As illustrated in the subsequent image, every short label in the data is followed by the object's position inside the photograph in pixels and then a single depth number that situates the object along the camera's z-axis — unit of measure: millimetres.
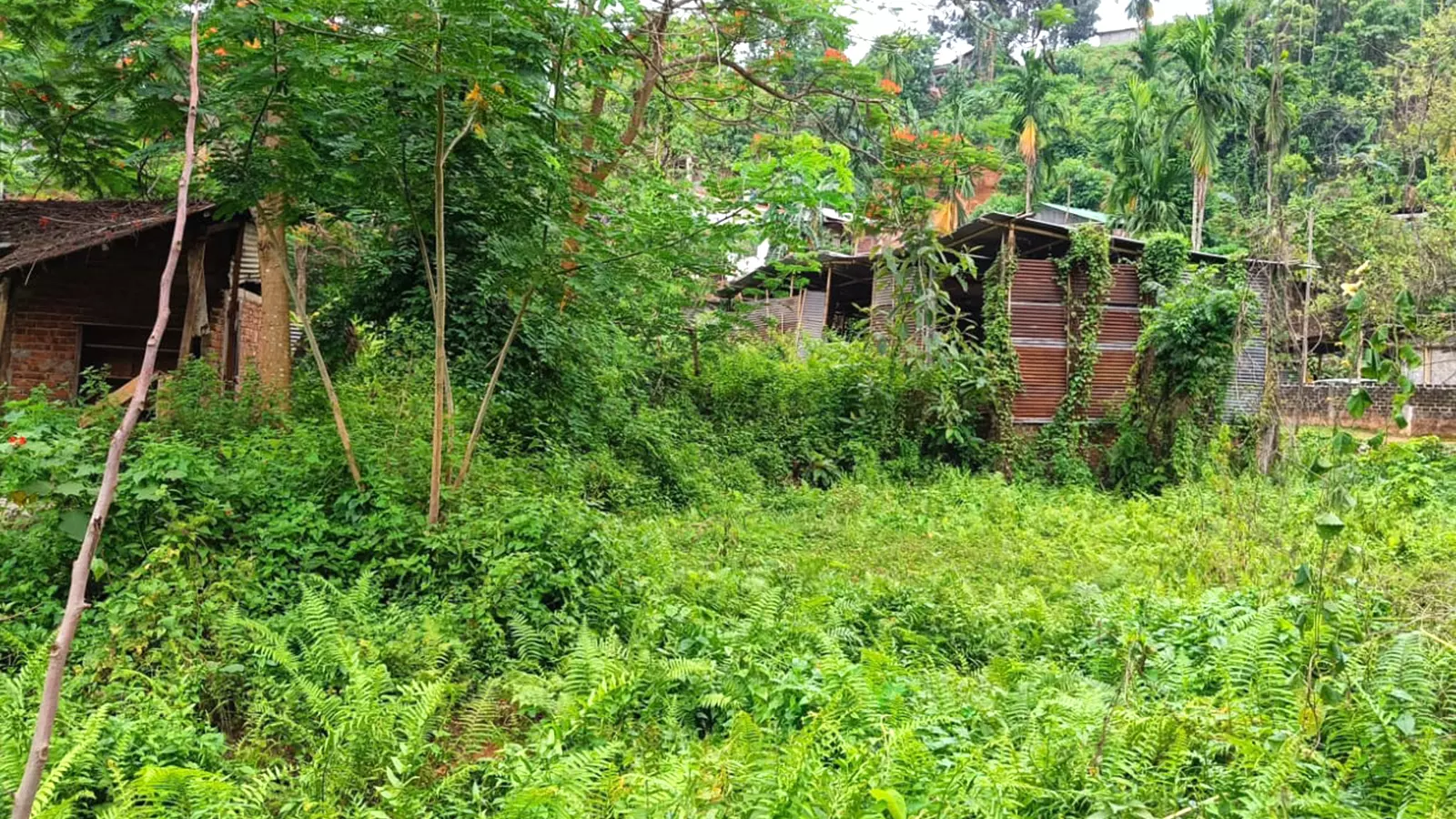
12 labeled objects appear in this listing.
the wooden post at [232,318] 10281
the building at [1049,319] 13562
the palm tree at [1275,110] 25859
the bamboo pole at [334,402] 6141
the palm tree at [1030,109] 31797
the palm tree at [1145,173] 28047
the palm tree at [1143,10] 40594
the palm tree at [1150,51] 32844
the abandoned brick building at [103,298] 9812
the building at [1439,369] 26797
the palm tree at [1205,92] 25438
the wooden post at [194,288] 9086
